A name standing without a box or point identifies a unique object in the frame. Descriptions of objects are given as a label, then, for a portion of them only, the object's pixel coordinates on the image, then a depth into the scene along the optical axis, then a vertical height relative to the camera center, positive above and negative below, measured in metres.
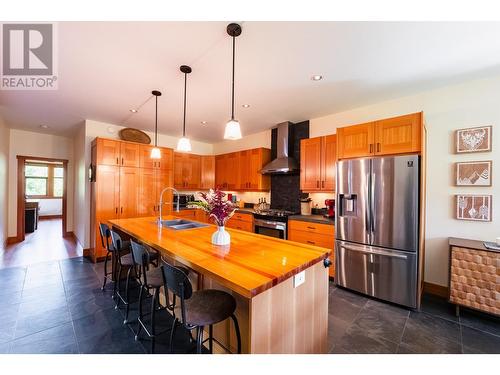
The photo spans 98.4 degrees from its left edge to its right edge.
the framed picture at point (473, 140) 2.53 +0.60
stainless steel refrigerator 2.48 -0.49
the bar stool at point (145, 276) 1.91 -0.85
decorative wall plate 4.52 +1.07
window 8.95 +0.18
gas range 3.78 -0.65
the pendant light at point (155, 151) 2.96 +0.48
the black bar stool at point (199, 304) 1.33 -0.82
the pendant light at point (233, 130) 1.97 +0.52
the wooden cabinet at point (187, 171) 5.31 +0.39
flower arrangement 1.82 -0.18
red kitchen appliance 3.55 -0.34
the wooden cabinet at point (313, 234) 3.18 -0.73
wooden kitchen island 1.23 -0.63
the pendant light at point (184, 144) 2.52 +0.50
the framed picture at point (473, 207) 2.51 -0.22
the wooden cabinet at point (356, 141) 2.87 +0.65
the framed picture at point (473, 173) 2.51 +0.19
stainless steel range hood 4.14 +0.54
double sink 2.77 -0.52
